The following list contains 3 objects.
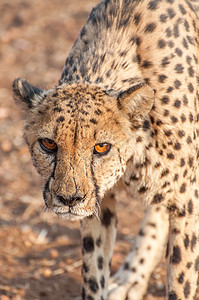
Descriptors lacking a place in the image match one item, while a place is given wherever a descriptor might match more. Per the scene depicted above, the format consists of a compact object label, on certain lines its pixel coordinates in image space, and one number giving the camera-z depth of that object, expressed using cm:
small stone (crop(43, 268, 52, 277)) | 967
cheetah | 616
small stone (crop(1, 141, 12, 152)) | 1355
